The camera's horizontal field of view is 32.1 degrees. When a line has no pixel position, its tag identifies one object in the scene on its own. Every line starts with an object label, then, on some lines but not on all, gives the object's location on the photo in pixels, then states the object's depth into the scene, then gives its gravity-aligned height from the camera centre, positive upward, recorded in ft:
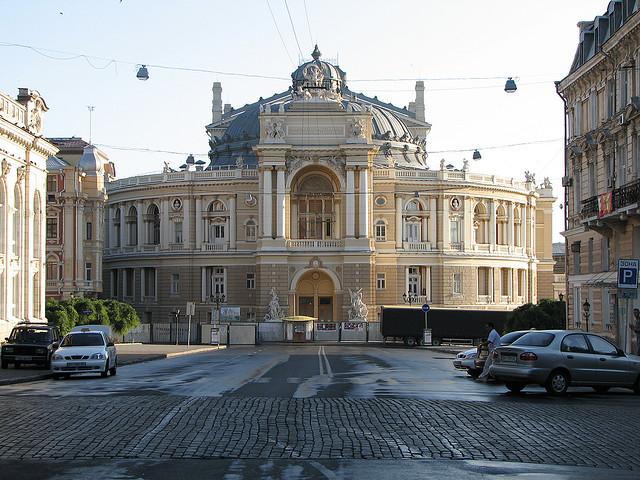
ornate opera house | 315.99 +17.64
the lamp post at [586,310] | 156.04 -3.71
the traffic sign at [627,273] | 97.96 +0.92
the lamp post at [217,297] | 329.56 -3.74
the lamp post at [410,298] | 322.22 -3.95
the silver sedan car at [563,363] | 83.66 -6.07
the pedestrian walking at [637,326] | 125.39 -4.89
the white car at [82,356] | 110.93 -7.08
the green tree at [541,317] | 209.15 -6.26
